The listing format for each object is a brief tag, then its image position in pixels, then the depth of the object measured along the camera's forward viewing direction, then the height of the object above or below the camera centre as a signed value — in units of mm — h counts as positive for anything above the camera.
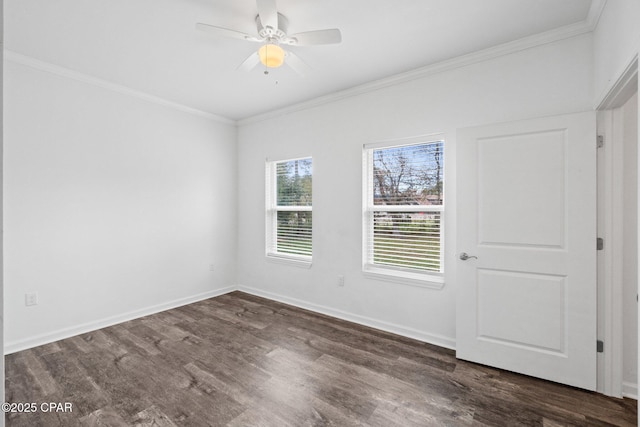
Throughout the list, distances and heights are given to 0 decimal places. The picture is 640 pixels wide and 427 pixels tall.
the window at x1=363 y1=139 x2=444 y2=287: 3141 -3
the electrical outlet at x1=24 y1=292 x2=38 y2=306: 2943 -808
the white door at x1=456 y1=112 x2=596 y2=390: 2297 -302
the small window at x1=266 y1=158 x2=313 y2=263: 4176 +18
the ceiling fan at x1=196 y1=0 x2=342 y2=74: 2092 +1244
